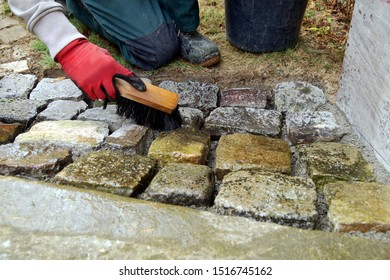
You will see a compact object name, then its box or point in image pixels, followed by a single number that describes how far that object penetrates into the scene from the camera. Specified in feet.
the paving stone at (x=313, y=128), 5.83
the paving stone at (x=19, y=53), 8.51
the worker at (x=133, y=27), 6.07
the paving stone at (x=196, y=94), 6.69
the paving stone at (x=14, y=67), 8.01
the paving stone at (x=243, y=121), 6.02
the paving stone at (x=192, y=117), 6.24
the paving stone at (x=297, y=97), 6.59
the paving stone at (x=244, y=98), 6.70
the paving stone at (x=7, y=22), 9.90
